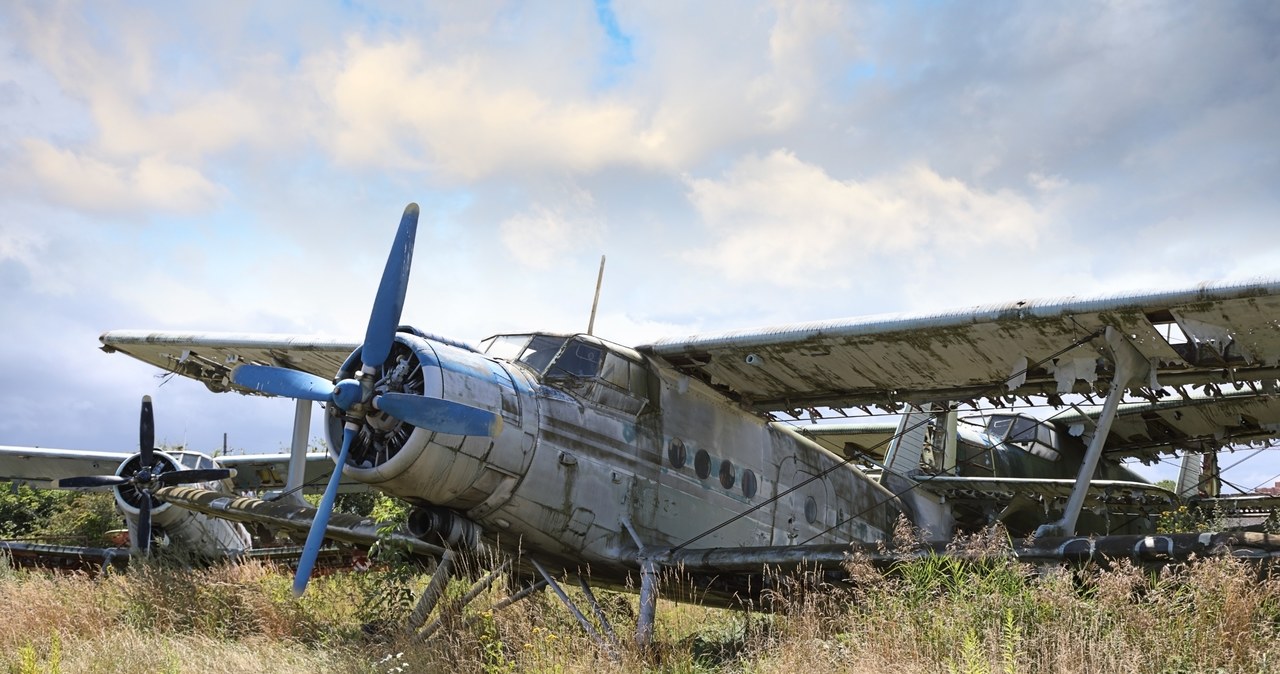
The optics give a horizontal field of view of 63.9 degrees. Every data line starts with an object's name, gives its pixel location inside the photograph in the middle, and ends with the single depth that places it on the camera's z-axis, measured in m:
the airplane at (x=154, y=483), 15.65
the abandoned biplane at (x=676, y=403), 8.81
